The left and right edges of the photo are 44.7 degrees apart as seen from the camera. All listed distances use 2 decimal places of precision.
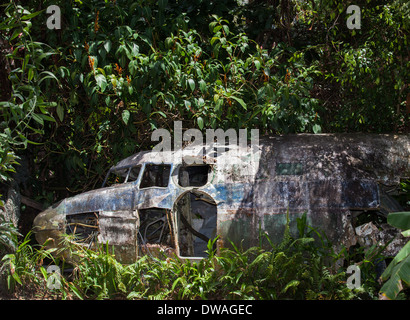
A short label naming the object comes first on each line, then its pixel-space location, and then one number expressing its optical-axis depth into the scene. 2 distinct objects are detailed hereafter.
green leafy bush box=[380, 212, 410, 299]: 6.26
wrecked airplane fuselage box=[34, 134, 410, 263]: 7.91
